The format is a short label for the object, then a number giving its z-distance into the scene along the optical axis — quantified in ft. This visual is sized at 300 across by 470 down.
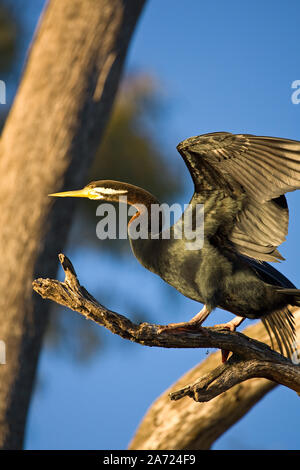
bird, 17.12
